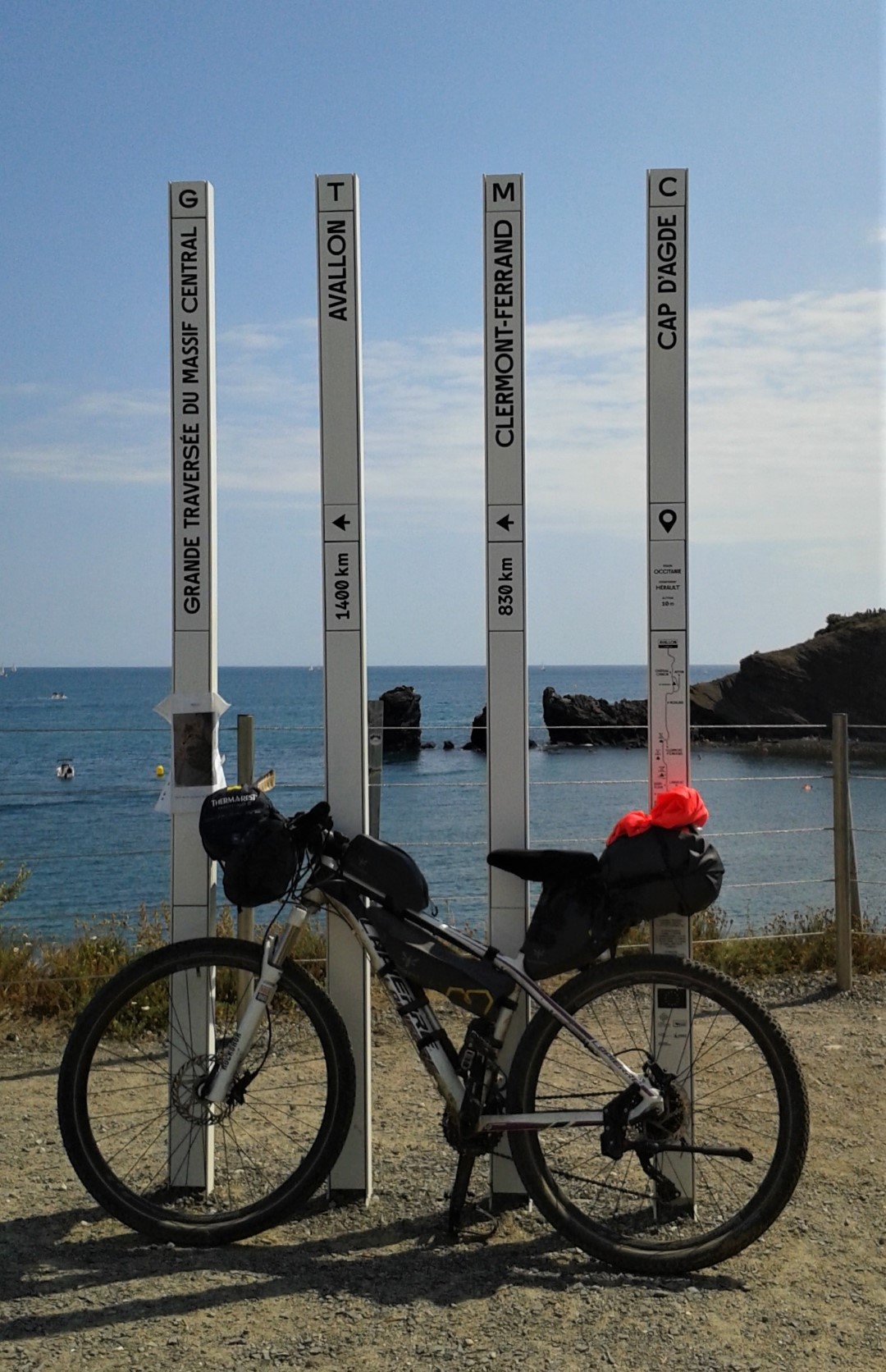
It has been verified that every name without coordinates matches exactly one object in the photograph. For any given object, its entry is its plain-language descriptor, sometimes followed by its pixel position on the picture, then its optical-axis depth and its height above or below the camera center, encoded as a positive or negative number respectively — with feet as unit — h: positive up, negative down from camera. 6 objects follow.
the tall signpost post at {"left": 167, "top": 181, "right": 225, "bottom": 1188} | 14.28 +1.26
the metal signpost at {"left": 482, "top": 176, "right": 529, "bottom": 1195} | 13.85 +1.83
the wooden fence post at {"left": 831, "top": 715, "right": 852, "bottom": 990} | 23.59 -3.82
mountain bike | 12.46 -3.93
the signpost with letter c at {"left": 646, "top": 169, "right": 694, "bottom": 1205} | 13.66 +1.78
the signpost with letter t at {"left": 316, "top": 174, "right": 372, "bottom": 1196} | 14.08 +1.43
